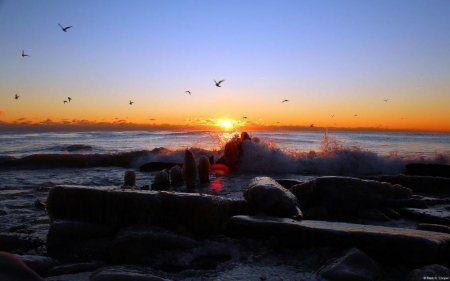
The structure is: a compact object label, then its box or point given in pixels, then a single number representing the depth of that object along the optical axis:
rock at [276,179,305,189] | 7.52
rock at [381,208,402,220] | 5.23
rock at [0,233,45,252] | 4.17
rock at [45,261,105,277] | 3.37
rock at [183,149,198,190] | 8.45
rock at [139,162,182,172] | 13.57
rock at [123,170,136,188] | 8.06
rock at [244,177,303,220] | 4.38
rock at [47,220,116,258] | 3.98
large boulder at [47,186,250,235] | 4.34
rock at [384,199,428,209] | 5.64
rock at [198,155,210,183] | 9.28
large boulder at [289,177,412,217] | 5.34
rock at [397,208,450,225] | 4.76
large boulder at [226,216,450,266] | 3.24
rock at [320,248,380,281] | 2.96
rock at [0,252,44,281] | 2.18
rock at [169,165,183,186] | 9.08
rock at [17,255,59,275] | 3.36
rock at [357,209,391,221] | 5.08
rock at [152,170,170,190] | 8.35
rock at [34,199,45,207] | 6.71
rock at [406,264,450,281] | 2.65
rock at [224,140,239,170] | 13.32
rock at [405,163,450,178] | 9.93
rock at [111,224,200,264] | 3.68
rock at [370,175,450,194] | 8.09
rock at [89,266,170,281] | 2.84
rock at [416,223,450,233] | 4.11
